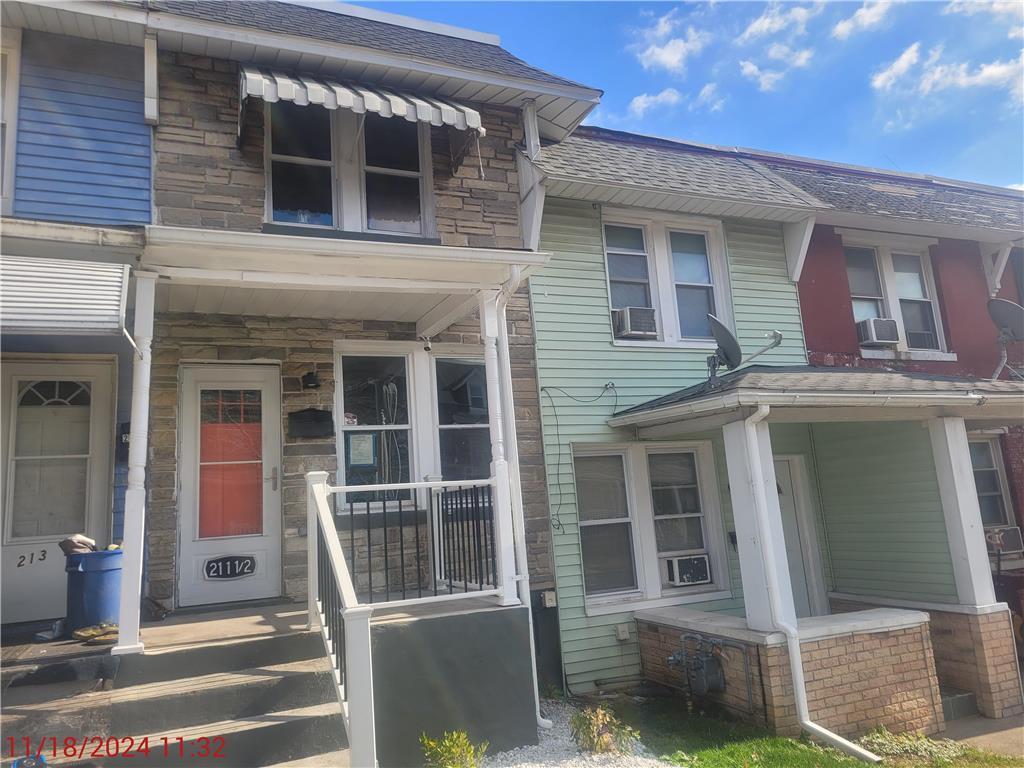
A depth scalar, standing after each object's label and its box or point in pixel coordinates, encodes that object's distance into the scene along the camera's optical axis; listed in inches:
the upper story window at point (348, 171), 237.6
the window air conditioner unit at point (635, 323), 280.8
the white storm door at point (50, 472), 206.5
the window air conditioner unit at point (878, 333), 324.2
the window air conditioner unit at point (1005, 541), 316.5
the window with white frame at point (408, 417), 241.0
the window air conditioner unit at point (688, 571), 271.7
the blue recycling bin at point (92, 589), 172.9
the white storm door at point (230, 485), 219.0
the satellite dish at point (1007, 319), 319.6
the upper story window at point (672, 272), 293.0
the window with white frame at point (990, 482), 334.3
